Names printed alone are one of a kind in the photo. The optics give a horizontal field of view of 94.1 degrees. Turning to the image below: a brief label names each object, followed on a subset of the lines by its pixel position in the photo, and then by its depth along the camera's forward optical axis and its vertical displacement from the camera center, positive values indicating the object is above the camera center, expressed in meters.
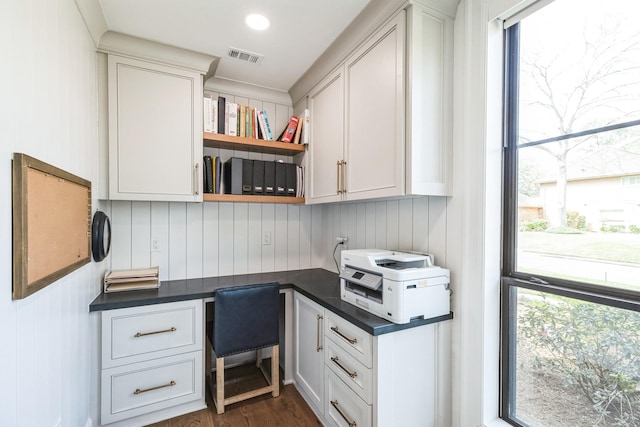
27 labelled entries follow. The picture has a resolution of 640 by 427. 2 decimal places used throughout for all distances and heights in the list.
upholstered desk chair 1.95 -0.75
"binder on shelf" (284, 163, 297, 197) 2.55 +0.29
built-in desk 1.44 -0.61
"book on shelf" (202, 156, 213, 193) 2.28 +0.29
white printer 1.46 -0.38
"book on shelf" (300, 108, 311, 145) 2.50 +0.73
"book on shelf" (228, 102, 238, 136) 2.34 +0.73
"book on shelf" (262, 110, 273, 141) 2.49 +0.73
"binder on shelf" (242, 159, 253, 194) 2.38 +0.29
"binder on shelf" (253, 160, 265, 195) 2.42 +0.29
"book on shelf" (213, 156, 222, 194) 2.32 +0.29
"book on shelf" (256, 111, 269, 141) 2.47 +0.73
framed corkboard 0.89 -0.05
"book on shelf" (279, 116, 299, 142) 2.55 +0.71
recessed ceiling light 1.72 +1.13
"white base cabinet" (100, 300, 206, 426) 1.79 -0.95
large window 1.12 -0.02
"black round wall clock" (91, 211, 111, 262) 1.75 -0.14
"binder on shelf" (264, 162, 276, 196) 2.46 +0.28
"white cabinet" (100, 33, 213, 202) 1.95 +0.63
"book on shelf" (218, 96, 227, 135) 2.30 +0.76
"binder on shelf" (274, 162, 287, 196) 2.51 +0.28
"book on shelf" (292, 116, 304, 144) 2.57 +0.70
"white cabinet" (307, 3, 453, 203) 1.53 +0.59
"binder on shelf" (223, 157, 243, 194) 2.34 +0.29
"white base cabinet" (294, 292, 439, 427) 1.44 -0.86
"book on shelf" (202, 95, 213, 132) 2.22 +0.74
